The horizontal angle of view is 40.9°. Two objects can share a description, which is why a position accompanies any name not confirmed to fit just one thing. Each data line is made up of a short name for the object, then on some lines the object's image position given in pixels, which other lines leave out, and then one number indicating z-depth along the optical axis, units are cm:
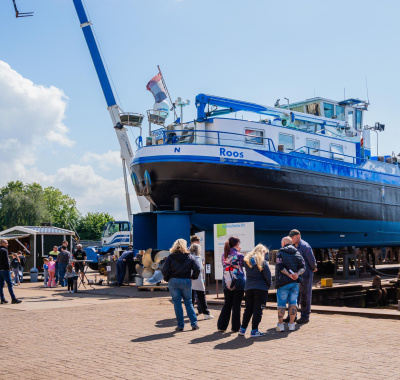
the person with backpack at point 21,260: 2663
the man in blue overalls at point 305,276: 1080
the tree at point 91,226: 11825
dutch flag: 2473
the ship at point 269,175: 1986
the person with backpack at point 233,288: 992
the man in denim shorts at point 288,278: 995
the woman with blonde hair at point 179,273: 1009
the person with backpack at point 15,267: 2369
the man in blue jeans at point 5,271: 1536
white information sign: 1404
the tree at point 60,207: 11256
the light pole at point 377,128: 2895
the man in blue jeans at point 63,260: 2111
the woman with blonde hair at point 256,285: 959
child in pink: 2228
